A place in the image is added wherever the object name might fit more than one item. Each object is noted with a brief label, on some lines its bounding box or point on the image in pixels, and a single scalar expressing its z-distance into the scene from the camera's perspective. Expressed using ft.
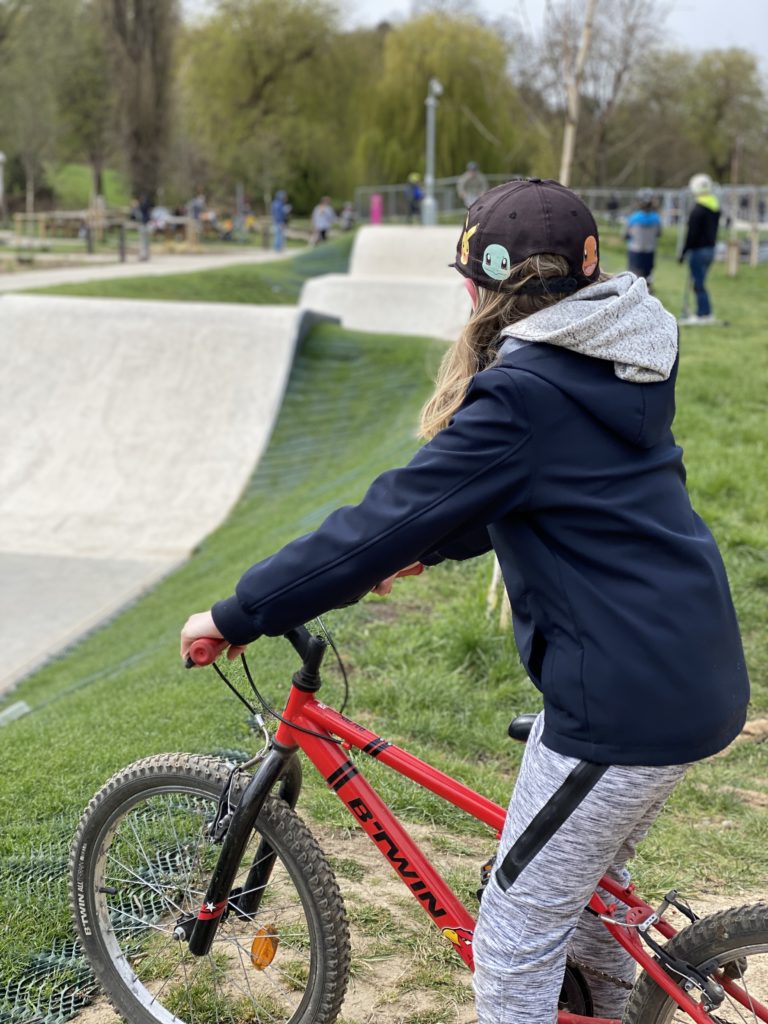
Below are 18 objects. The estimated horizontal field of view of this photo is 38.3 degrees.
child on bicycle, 6.18
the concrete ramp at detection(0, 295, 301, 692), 33.78
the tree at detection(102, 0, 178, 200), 116.47
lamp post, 97.91
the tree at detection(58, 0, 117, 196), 151.64
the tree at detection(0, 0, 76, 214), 134.00
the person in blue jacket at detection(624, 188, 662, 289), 47.42
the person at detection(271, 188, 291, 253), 123.75
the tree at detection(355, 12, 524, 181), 143.64
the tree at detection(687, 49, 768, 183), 159.12
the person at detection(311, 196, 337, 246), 123.62
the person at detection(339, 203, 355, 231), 145.48
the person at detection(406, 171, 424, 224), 115.03
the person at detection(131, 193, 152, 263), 98.48
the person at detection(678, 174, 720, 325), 44.42
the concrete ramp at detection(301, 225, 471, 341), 63.36
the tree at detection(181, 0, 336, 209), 166.40
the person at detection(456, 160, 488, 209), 92.53
